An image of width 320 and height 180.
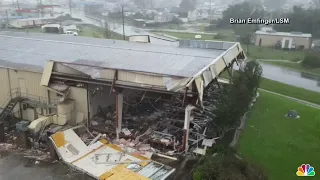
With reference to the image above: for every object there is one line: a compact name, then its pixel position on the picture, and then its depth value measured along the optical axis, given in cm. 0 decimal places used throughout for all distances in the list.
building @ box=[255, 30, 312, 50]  4331
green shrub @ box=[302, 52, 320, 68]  3368
